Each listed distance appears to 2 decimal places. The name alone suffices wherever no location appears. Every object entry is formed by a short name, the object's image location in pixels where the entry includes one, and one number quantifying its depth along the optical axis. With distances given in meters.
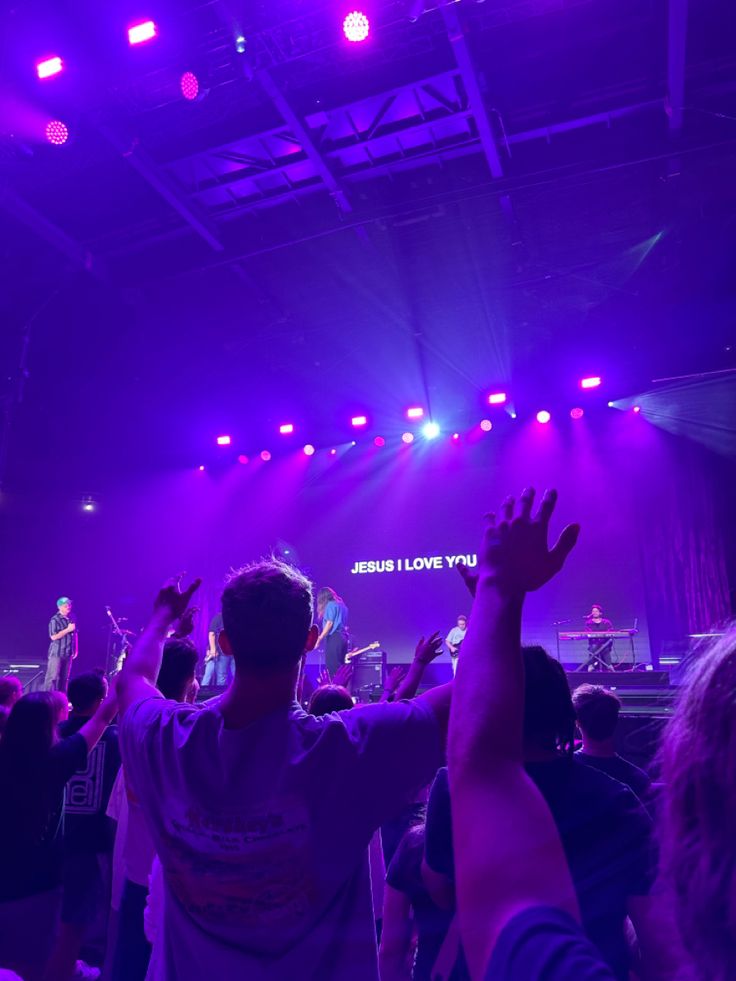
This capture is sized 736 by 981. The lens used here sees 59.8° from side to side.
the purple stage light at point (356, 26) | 5.79
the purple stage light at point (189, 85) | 6.31
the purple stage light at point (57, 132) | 6.68
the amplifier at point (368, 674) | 10.66
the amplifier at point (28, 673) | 11.91
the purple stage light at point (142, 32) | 5.86
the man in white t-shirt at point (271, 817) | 1.27
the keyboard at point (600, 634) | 10.25
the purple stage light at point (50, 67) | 6.14
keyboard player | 10.52
